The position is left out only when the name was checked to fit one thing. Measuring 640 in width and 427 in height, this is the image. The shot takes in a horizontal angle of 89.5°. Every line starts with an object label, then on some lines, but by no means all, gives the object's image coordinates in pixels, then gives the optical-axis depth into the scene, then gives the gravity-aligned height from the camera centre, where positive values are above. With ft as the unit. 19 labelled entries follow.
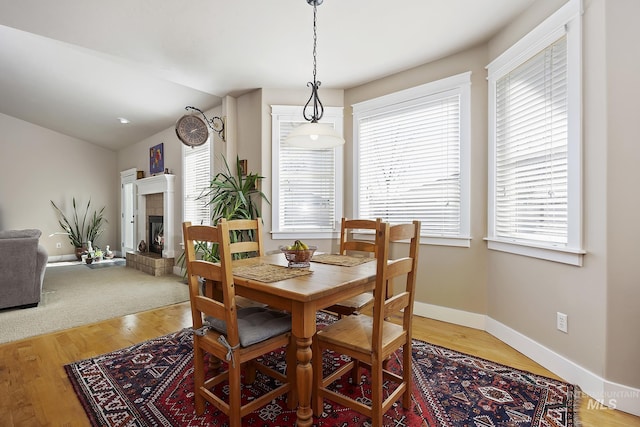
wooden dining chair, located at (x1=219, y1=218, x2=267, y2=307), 7.26 -0.84
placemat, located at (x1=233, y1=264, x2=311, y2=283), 5.75 -1.18
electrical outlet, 6.88 -2.46
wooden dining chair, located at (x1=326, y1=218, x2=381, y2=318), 7.06 -1.12
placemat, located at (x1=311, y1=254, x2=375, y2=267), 7.19 -1.17
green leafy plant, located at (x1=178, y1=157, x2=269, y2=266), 12.33 +0.48
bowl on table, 6.69 -0.95
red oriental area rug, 5.51 -3.57
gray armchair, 11.25 -1.98
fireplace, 19.83 -1.39
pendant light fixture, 6.76 +1.66
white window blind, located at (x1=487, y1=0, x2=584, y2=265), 6.62 +1.57
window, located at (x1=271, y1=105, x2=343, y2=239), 12.63 +1.00
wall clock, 12.98 +3.34
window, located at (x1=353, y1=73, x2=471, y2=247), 9.98 +1.74
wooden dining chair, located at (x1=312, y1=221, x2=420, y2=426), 4.79 -2.08
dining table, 4.92 -1.29
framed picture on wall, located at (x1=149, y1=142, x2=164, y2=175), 19.93 +3.35
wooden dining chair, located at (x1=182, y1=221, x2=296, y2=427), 4.88 -2.00
